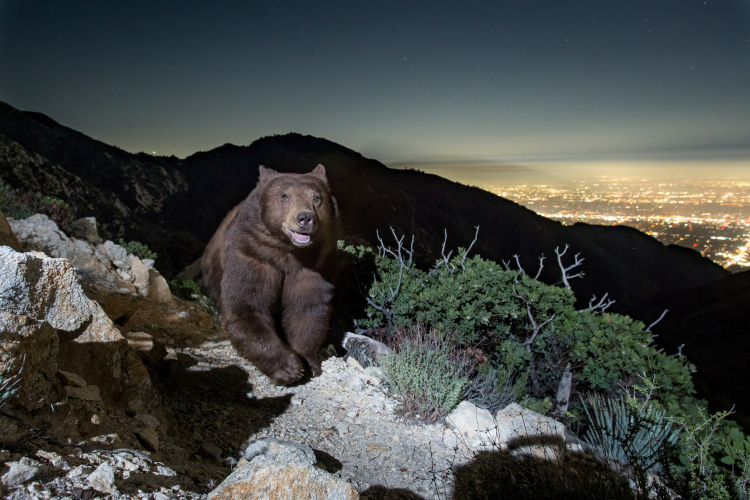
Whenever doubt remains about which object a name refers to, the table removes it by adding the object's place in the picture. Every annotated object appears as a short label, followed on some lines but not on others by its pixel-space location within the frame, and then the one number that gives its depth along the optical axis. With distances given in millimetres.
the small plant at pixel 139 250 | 6527
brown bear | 3887
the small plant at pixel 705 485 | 2270
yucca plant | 3576
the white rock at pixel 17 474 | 1483
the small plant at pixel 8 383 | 1696
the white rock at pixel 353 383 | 4203
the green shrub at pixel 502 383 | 4223
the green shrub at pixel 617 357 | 4941
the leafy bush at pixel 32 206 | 5982
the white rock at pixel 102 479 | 1636
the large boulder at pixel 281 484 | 1718
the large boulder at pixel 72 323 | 2043
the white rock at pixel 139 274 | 5301
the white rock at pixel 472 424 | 3361
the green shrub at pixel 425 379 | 3730
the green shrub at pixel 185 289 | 6367
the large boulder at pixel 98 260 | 4887
